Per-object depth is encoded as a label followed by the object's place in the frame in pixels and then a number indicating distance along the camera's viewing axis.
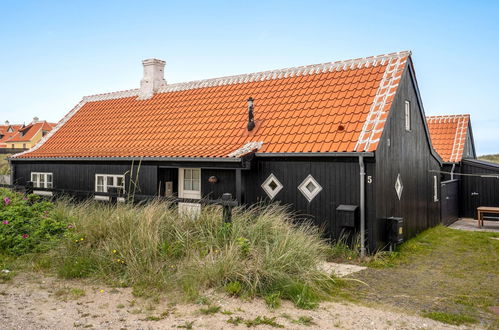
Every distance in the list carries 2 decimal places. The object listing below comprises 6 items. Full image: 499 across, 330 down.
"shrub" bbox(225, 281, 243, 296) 6.34
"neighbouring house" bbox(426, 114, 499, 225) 18.61
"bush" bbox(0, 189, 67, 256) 8.84
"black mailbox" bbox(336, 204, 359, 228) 9.95
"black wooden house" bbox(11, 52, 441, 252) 10.49
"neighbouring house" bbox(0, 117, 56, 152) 63.62
